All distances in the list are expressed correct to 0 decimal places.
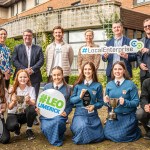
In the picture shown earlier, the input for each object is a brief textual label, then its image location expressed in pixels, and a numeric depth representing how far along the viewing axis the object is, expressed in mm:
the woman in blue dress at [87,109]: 3092
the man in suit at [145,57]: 3564
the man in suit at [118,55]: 3717
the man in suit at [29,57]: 3884
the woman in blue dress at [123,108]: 3105
